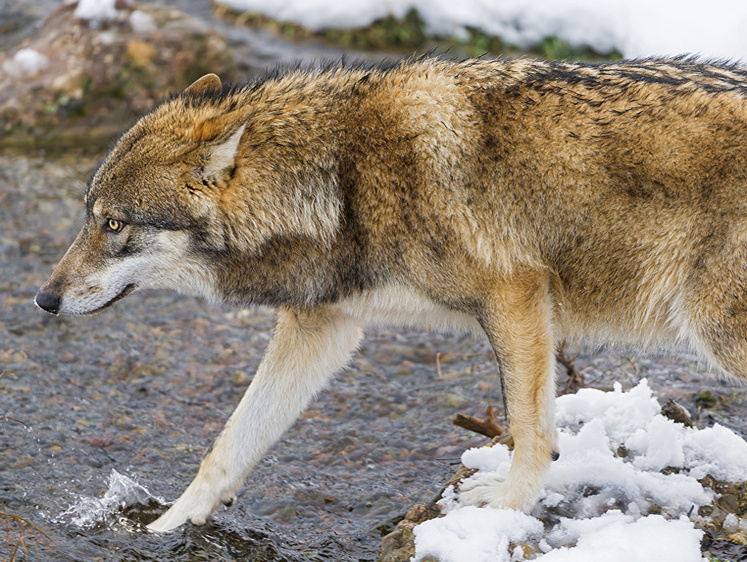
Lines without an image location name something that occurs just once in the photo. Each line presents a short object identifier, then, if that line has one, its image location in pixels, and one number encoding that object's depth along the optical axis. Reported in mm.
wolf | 8164
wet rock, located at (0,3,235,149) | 20203
